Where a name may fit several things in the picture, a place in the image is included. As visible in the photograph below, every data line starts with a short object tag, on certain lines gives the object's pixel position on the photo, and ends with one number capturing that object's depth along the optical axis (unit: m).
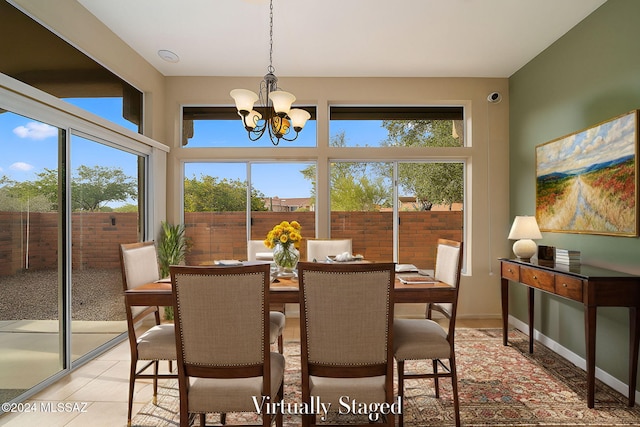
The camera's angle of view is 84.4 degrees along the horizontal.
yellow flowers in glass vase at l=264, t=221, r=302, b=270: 2.48
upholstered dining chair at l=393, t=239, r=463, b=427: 2.06
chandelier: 2.42
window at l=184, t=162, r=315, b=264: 4.34
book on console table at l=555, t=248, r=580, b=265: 2.65
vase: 2.49
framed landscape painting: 2.46
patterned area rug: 2.15
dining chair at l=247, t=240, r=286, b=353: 2.46
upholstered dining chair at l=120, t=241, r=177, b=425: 2.06
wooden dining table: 1.99
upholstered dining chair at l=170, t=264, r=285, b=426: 1.54
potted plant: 4.00
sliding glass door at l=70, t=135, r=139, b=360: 2.90
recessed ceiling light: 3.60
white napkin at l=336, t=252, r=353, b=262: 2.68
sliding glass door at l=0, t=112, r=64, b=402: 2.24
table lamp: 3.20
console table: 2.24
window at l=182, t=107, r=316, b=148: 4.34
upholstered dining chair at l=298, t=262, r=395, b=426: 1.59
